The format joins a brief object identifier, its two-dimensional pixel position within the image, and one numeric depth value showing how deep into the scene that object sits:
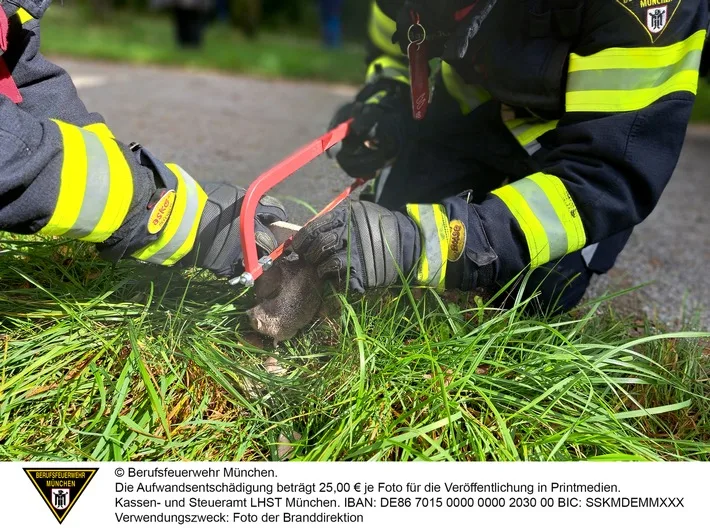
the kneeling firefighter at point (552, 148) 1.08
